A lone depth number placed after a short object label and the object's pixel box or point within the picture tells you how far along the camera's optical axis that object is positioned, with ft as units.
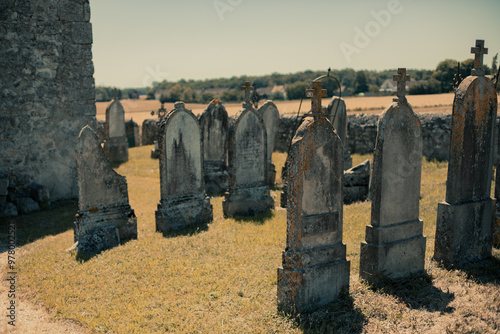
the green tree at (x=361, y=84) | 149.79
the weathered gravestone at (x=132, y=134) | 77.15
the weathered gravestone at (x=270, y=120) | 43.96
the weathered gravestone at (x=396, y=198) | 18.03
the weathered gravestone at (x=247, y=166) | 31.81
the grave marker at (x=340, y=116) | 42.50
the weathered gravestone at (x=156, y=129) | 59.31
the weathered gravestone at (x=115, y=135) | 58.08
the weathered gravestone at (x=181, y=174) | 28.02
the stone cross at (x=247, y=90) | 32.71
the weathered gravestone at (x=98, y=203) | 24.75
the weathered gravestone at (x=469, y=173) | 19.62
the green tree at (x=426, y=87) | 100.12
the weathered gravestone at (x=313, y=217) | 15.81
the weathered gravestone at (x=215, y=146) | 40.09
